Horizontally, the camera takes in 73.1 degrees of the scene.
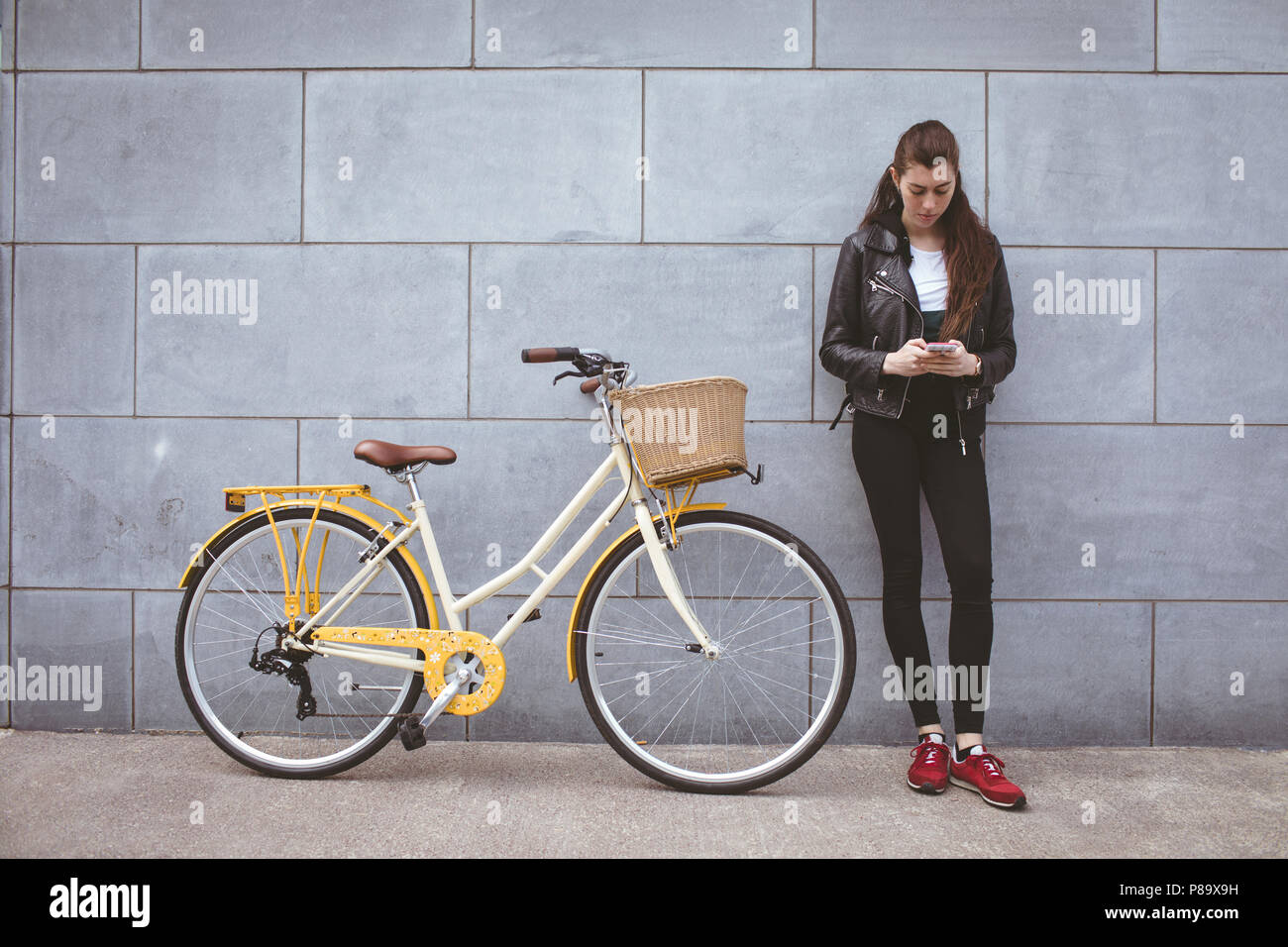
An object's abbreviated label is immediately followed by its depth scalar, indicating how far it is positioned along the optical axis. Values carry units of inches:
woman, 125.1
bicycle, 120.0
